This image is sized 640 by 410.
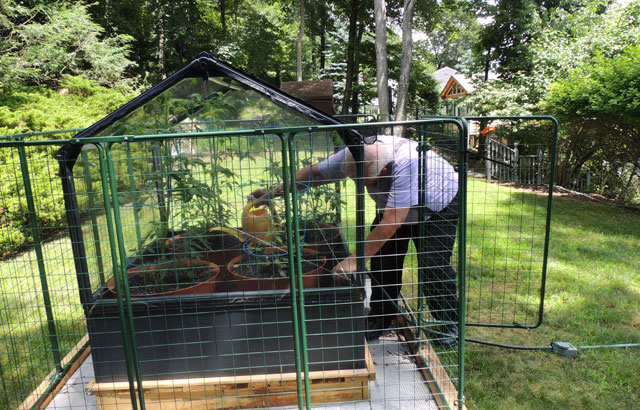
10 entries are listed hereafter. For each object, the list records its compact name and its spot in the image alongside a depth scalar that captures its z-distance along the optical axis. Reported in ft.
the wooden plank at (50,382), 9.03
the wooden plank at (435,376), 8.96
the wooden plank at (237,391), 8.68
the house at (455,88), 80.12
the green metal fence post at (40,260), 8.73
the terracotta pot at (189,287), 8.64
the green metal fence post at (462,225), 7.82
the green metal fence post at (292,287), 7.54
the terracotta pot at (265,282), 8.84
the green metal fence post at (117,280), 7.45
